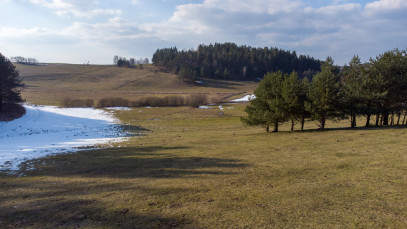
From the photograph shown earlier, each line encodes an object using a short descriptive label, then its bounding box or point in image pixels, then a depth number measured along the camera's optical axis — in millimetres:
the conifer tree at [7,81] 47503
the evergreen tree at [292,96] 27638
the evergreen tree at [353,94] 26453
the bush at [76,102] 69600
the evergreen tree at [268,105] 28219
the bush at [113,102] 72438
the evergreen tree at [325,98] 25848
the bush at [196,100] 76312
